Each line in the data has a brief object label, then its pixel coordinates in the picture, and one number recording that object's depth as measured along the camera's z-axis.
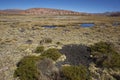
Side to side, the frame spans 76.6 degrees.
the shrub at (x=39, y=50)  7.03
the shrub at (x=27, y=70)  4.46
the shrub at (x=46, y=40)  9.38
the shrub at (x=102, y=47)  6.63
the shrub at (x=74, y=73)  4.42
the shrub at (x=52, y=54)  5.99
